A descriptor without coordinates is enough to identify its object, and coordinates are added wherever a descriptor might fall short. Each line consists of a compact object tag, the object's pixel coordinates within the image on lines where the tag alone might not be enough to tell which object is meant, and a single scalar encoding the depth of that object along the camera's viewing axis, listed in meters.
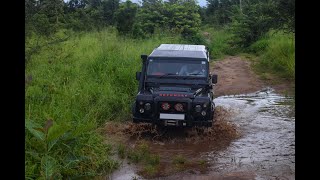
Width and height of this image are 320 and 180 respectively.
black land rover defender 7.05
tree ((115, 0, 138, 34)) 18.22
